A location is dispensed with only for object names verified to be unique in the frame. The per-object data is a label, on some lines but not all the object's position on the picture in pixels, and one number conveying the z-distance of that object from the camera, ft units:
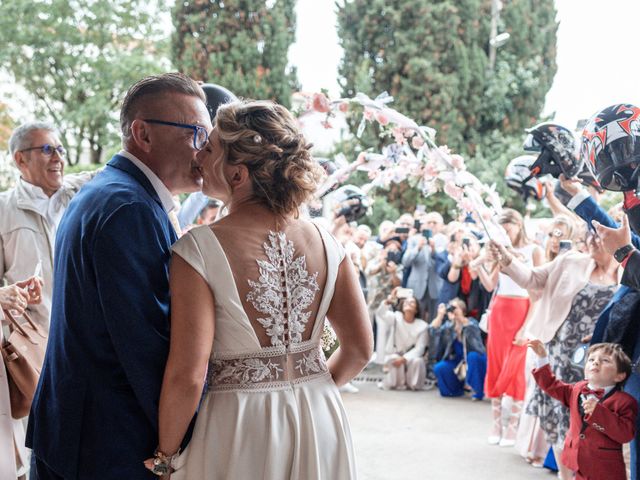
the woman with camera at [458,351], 24.67
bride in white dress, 5.97
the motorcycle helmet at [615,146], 9.39
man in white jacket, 12.11
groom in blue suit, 6.02
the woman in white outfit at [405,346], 26.99
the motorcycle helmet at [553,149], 13.46
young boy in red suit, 11.18
